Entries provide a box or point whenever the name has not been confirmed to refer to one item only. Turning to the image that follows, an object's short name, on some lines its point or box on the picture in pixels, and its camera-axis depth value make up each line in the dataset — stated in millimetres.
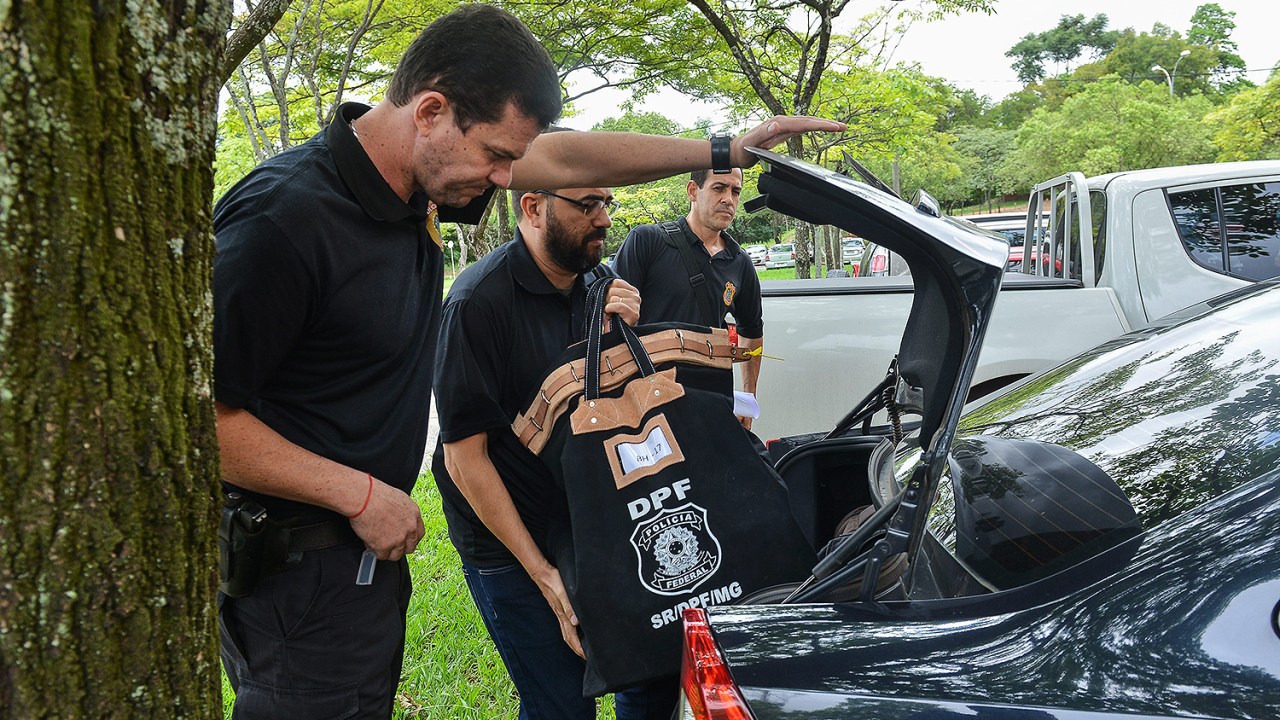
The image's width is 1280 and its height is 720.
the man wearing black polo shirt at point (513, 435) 2025
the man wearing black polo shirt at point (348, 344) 1538
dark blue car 1170
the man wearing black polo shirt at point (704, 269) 4051
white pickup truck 4707
